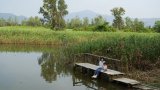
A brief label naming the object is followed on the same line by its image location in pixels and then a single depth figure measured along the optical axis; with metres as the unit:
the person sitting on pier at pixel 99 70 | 10.42
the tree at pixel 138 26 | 37.32
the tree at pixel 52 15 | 38.27
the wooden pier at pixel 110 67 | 8.97
